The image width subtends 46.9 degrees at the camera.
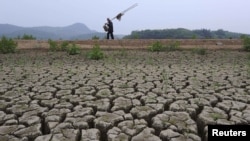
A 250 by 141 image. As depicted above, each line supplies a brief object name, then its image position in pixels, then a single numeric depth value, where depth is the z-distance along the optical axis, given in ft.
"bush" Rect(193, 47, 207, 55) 32.19
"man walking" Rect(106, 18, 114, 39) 43.98
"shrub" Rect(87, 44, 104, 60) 28.48
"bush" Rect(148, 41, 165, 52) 35.35
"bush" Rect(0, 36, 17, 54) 32.71
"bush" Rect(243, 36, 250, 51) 35.20
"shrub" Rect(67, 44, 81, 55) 32.32
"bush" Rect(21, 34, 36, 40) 45.85
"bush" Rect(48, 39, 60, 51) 35.40
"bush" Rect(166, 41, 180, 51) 36.27
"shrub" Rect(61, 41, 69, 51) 35.42
